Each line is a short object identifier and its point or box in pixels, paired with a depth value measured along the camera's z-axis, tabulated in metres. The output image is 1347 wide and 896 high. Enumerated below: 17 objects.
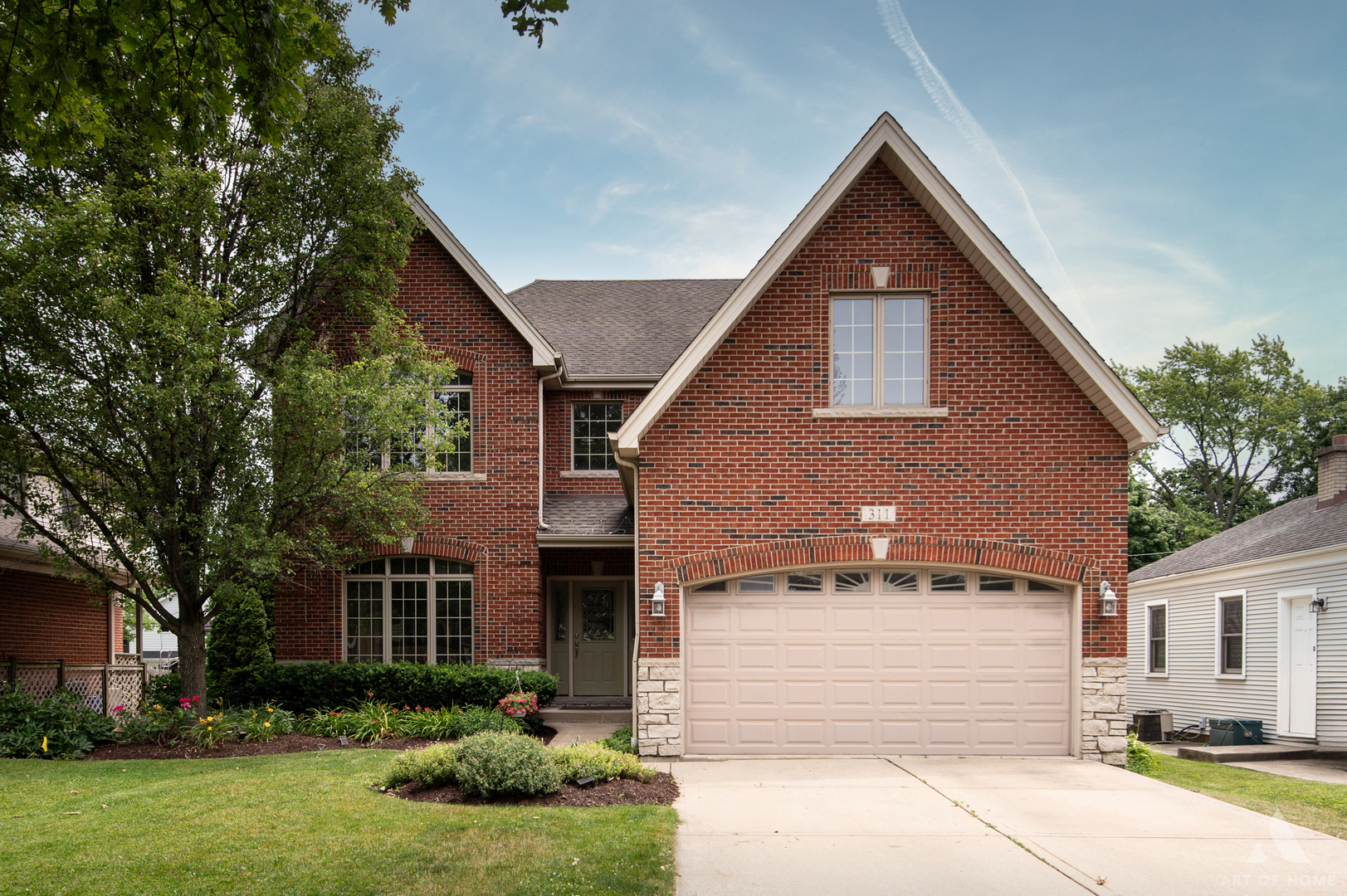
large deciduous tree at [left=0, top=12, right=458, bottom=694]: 10.59
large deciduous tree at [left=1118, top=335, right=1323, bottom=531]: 37.66
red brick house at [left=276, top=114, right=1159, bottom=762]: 10.98
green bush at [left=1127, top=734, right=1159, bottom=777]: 10.86
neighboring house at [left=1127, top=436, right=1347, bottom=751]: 14.76
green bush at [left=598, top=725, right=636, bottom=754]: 10.95
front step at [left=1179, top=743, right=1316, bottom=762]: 14.56
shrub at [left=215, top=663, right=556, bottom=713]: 12.89
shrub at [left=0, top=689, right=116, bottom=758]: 11.19
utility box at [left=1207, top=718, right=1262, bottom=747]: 15.78
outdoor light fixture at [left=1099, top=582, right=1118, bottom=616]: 10.81
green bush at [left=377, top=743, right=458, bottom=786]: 8.50
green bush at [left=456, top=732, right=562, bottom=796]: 8.05
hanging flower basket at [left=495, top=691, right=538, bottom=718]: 12.16
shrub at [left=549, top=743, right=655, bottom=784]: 8.71
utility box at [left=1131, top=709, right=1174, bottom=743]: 17.22
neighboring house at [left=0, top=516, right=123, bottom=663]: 15.80
